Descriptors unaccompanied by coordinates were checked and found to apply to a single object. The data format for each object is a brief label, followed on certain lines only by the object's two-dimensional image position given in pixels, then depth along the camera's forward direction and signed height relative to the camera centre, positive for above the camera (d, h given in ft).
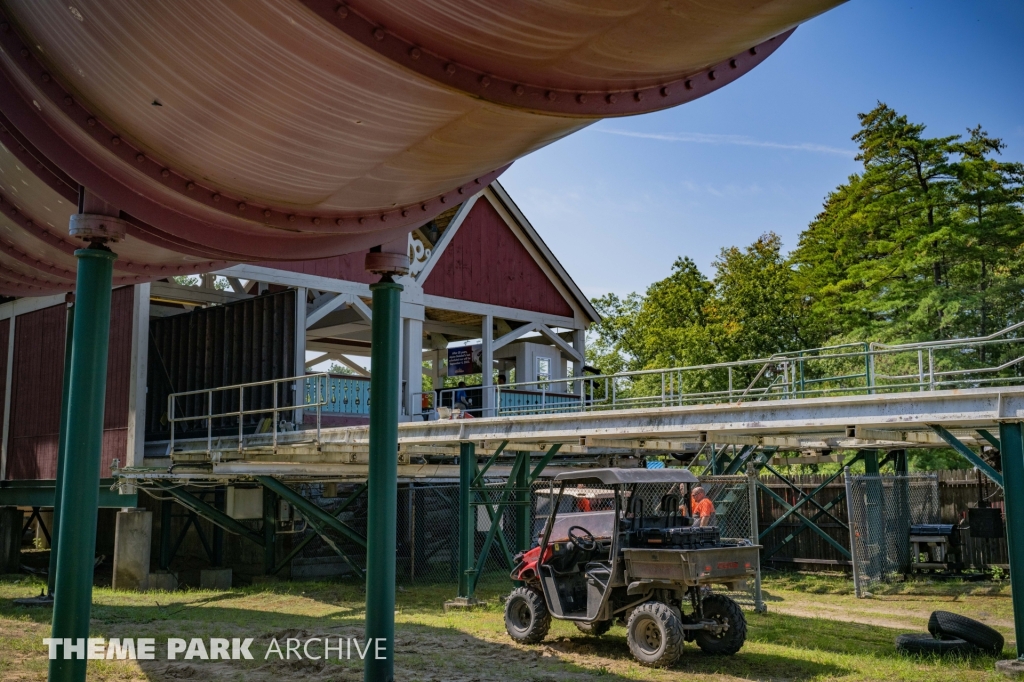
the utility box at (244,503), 67.10 -1.85
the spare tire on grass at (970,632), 37.19 -6.28
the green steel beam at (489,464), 53.83 +0.76
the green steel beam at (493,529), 53.52 -3.05
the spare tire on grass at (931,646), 36.83 -6.80
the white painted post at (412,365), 75.36 +9.21
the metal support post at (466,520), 54.54 -2.53
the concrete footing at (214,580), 68.95 -7.61
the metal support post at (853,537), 58.68 -3.83
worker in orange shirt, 47.60 -1.70
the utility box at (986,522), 62.85 -3.11
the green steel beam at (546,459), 54.19 +1.06
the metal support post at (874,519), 61.93 -2.88
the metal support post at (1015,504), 34.60 -1.05
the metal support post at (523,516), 57.52 -2.52
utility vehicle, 36.29 -3.98
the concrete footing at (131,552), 63.36 -5.10
